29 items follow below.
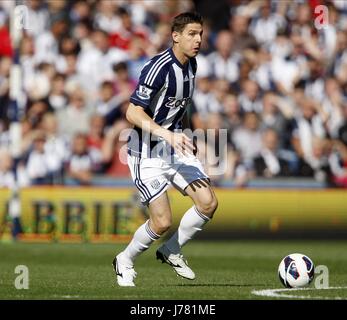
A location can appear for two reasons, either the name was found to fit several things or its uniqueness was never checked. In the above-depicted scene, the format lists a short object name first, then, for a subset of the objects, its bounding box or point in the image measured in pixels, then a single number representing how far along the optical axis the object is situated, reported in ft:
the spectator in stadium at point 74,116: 65.26
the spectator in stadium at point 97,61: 67.56
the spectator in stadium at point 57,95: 65.98
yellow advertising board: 61.00
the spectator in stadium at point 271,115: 64.95
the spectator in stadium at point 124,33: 69.31
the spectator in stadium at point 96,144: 63.87
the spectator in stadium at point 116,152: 63.31
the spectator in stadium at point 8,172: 62.34
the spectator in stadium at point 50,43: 68.85
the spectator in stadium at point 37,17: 69.46
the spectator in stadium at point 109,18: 70.18
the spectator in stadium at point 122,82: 65.46
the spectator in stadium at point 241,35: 69.92
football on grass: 34.04
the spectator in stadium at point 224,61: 68.13
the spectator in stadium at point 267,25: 70.79
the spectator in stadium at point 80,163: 62.18
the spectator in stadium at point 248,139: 63.98
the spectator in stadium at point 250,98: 66.33
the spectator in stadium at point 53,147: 63.05
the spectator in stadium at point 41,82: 66.74
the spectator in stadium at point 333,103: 66.28
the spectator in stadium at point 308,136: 63.52
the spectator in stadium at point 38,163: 62.90
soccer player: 34.63
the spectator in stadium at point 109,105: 65.05
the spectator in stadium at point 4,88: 66.44
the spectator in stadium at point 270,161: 63.26
